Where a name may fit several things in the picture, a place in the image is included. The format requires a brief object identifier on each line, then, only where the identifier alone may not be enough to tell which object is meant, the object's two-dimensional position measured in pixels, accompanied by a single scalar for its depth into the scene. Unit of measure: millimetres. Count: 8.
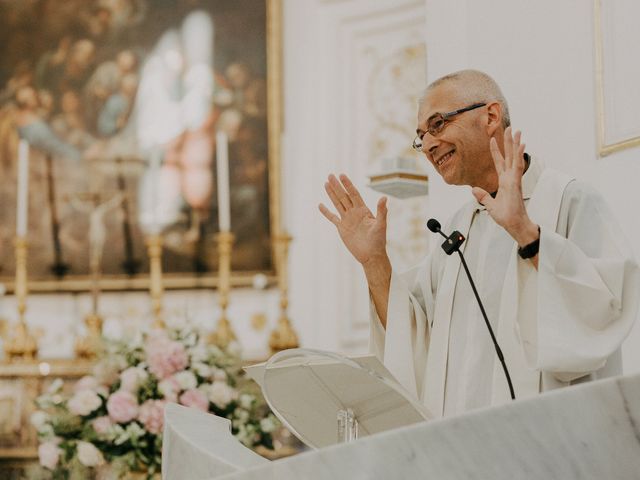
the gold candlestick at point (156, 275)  6754
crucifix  7066
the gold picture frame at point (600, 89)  4160
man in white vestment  2902
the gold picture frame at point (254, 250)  7383
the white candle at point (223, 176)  6672
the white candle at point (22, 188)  7000
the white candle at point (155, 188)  7151
